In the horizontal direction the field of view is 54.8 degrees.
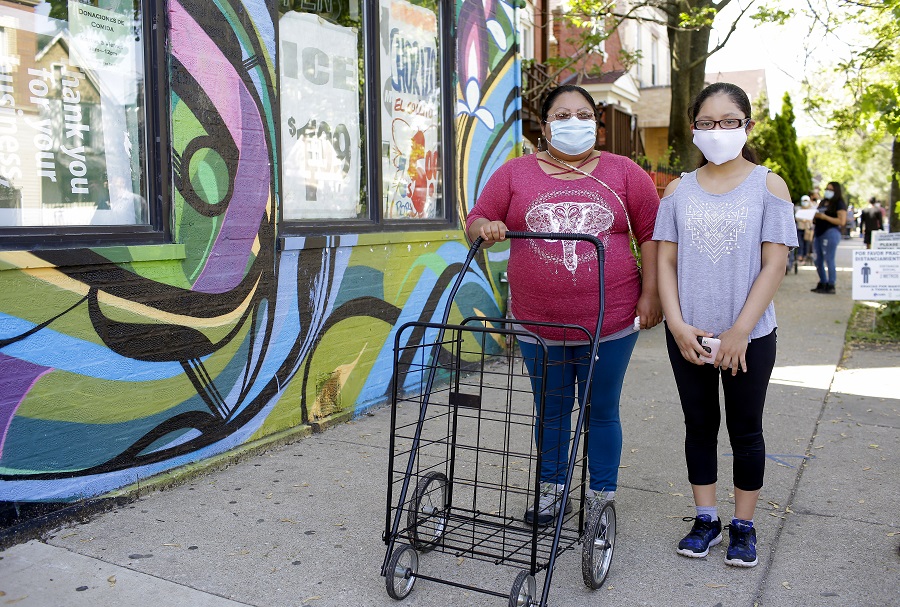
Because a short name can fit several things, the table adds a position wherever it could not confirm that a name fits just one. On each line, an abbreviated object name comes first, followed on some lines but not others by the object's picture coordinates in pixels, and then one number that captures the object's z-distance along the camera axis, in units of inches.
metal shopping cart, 123.2
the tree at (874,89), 368.5
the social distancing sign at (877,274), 380.2
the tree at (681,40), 462.3
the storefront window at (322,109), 222.7
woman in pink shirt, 146.2
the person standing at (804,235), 772.6
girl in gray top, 136.4
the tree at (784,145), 1179.3
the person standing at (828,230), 538.3
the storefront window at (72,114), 153.7
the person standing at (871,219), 751.1
